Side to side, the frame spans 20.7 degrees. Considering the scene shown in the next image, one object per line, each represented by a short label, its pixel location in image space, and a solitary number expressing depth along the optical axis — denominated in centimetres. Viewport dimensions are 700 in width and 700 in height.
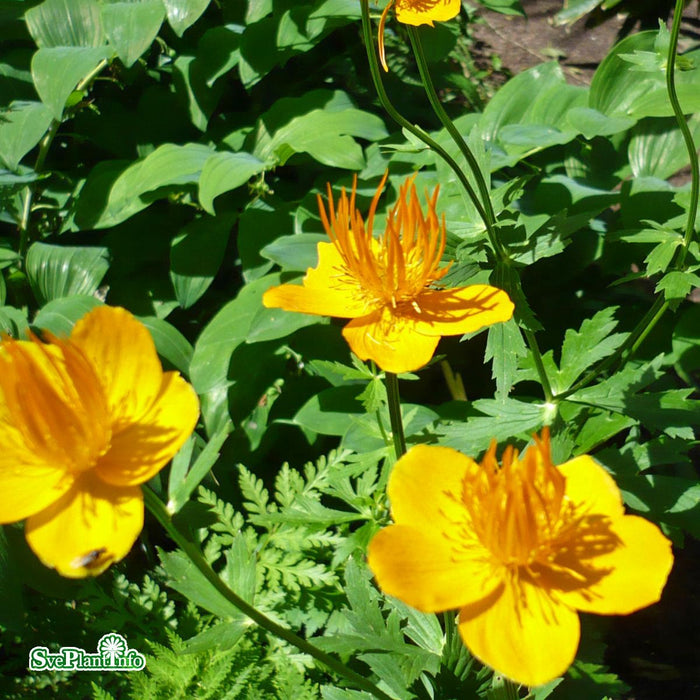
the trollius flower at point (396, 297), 40
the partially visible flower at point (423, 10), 42
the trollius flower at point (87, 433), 36
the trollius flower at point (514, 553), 36
